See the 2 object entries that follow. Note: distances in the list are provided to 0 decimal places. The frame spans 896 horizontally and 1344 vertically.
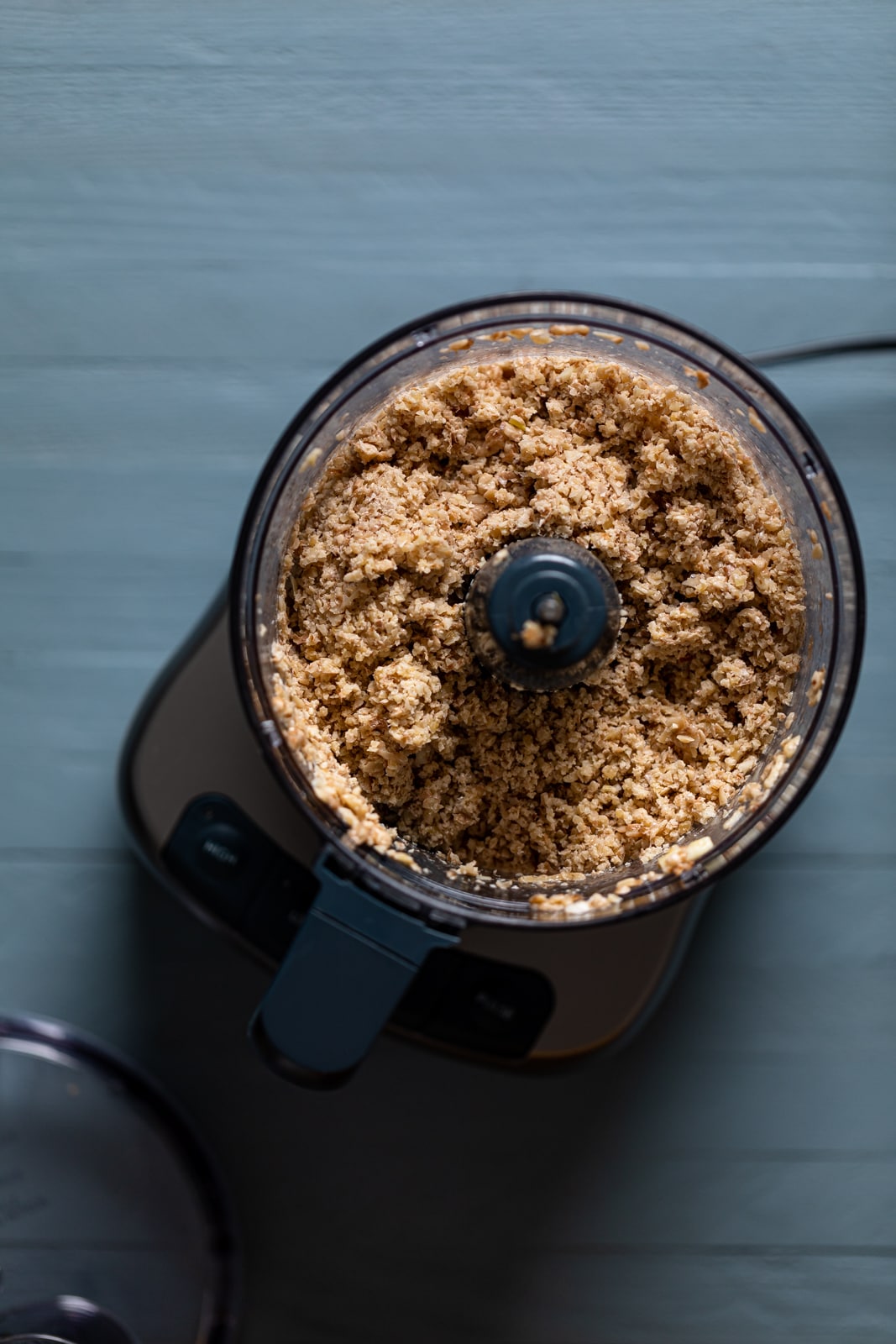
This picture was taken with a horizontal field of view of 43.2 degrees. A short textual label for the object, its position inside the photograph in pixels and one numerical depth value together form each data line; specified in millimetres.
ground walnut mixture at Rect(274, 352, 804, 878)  625
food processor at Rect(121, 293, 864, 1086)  600
